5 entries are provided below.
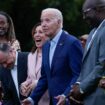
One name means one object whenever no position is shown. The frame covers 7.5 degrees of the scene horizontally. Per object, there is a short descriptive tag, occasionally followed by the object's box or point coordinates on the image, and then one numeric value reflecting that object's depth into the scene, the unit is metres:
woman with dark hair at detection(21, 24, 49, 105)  11.03
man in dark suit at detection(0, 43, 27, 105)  11.24
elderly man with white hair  10.27
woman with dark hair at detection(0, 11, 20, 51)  11.85
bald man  8.84
